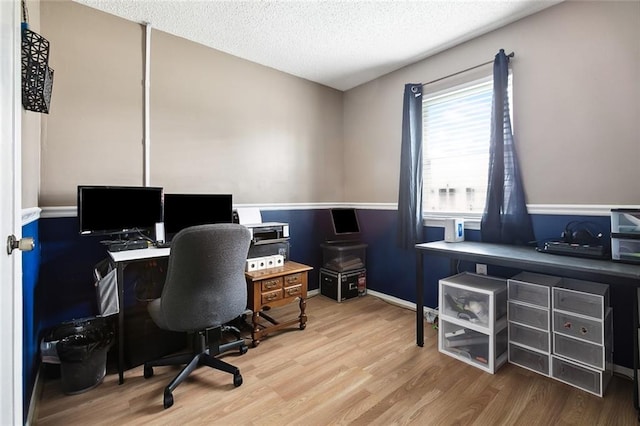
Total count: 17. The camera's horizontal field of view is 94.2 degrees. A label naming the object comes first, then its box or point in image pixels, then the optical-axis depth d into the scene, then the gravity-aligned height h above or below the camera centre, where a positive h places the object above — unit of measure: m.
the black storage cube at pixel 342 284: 3.42 -0.81
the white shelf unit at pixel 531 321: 1.96 -0.73
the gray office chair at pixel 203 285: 1.62 -0.41
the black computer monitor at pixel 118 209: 2.00 +0.05
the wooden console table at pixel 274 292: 2.41 -0.65
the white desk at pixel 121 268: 1.87 -0.33
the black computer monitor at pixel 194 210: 2.44 +0.05
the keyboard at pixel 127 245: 2.11 -0.21
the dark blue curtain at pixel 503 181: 2.37 +0.27
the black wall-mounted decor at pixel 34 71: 1.41 +0.72
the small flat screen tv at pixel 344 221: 3.59 -0.08
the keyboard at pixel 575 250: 1.83 -0.23
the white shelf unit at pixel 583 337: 1.76 -0.76
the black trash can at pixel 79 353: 1.79 -0.83
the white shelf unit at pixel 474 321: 2.04 -0.77
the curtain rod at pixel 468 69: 2.45 +1.33
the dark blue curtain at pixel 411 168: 3.05 +0.48
